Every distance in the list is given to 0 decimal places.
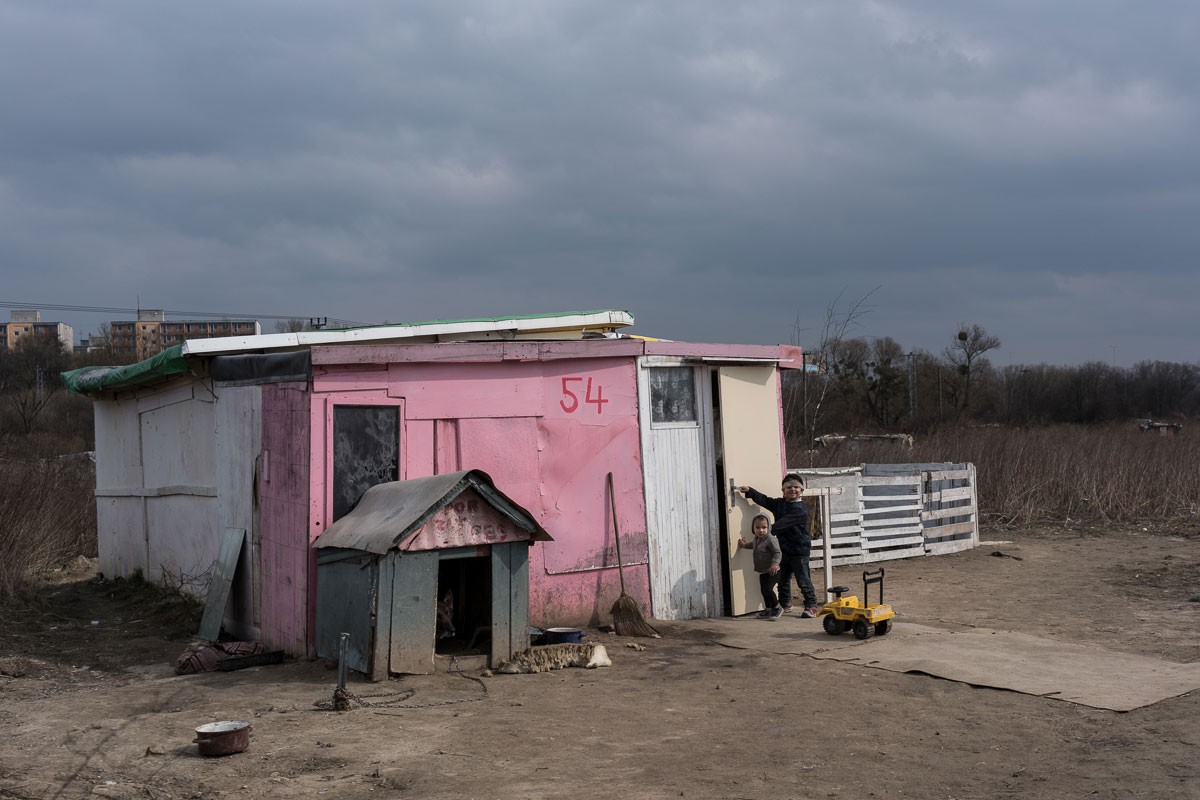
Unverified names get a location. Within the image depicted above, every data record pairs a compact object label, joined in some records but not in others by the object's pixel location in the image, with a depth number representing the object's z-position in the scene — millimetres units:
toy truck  11055
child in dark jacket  12578
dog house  9273
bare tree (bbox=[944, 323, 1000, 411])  55244
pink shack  10617
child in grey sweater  12578
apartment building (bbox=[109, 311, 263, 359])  53219
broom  11477
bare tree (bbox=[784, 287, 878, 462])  23292
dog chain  8438
